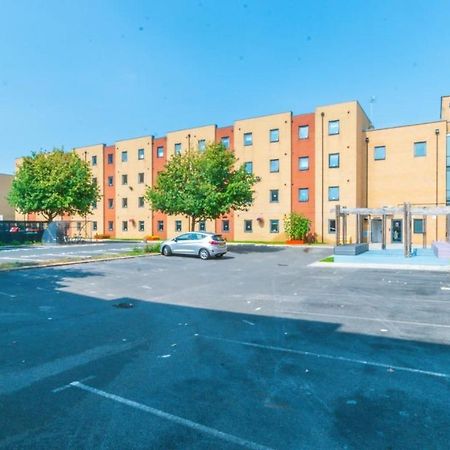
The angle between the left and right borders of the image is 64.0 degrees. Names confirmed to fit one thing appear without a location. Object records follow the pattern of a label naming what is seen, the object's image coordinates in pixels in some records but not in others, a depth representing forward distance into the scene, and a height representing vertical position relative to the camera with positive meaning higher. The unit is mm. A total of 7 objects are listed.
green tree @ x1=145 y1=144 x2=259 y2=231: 25078 +2611
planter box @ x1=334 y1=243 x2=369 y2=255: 20344 -1552
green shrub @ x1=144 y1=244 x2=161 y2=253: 23986 -1786
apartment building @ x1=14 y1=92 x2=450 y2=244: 34562 +5712
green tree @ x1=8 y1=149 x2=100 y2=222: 32719 +3456
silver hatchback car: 21391 -1395
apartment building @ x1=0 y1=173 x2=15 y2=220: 61069 +3813
